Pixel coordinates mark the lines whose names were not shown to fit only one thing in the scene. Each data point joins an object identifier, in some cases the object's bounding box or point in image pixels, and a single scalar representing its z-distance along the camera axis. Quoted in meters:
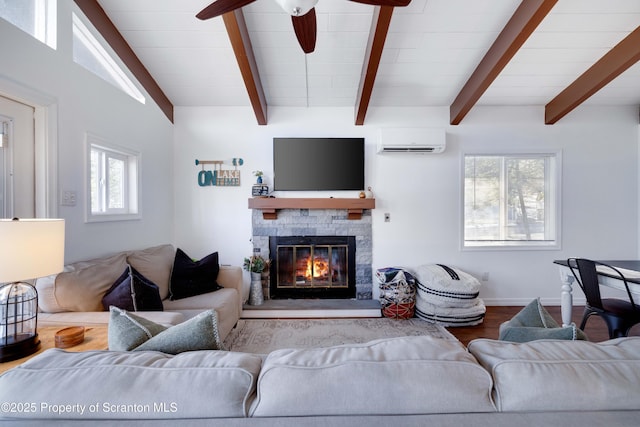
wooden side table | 1.23
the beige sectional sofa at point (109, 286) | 1.69
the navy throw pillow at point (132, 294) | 1.86
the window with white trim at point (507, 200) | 3.59
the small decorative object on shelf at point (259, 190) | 3.39
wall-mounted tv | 3.46
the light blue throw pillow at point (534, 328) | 0.97
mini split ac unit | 3.34
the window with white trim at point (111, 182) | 2.47
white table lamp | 1.17
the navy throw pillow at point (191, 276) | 2.56
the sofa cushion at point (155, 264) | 2.38
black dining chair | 1.98
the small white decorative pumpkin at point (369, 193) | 3.45
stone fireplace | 3.51
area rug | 2.57
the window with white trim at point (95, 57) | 2.30
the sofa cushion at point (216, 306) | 2.28
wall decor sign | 3.49
